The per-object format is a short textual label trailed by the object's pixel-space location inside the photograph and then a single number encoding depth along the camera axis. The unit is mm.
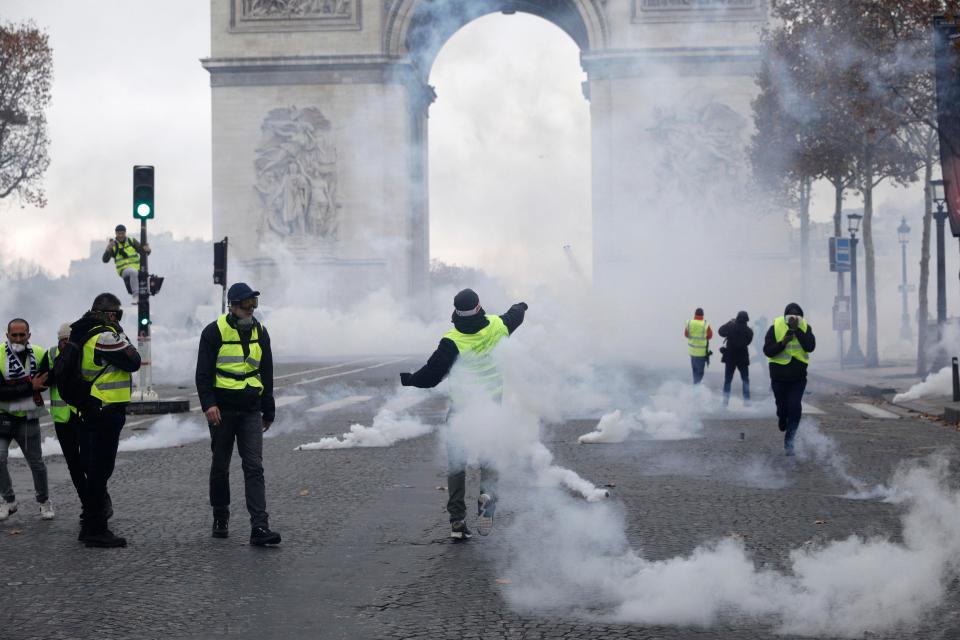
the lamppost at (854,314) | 32219
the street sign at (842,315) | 31578
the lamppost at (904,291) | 48781
